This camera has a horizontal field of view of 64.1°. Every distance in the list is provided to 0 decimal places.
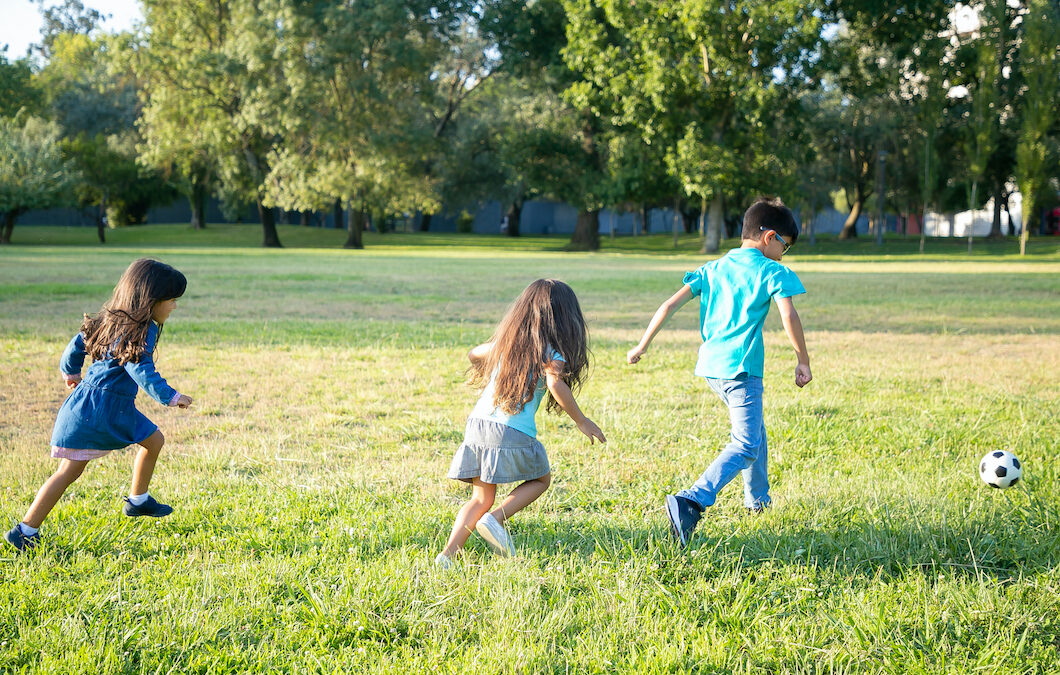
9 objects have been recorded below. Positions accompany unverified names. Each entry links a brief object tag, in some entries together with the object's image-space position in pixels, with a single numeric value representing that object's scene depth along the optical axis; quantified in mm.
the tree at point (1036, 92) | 32906
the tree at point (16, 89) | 47406
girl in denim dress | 3338
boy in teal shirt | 3621
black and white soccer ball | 3963
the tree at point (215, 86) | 38781
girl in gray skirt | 3248
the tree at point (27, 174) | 41000
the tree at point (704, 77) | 30922
